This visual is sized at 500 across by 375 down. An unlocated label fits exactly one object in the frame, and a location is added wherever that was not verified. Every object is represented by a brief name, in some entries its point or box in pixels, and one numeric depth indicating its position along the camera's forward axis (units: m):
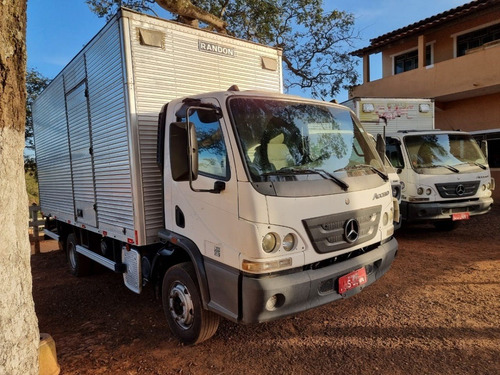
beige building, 11.26
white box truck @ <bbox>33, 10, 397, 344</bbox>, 2.76
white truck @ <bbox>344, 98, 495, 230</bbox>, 7.05
